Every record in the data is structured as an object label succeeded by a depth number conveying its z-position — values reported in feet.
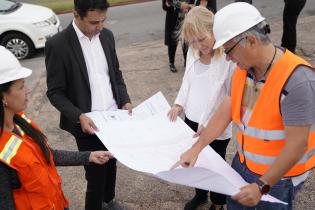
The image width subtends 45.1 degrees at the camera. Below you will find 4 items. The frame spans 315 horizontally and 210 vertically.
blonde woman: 7.86
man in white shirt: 7.93
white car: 26.76
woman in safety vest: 5.76
